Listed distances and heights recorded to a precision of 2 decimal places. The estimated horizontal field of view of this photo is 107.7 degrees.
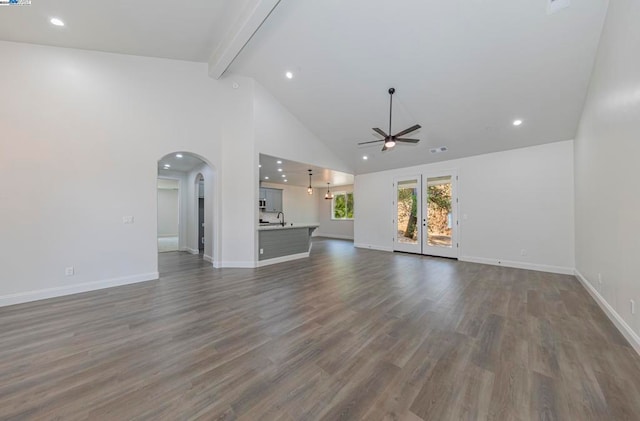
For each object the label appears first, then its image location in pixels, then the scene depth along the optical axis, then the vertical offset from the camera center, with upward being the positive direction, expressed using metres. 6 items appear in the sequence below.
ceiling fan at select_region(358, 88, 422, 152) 4.14 +1.34
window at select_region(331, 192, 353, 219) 11.41 +0.32
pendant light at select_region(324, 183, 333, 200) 11.75 +0.89
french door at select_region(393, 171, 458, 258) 6.64 -0.07
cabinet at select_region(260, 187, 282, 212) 9.77 +0.59
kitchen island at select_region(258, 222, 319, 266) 5.72 -0.82
